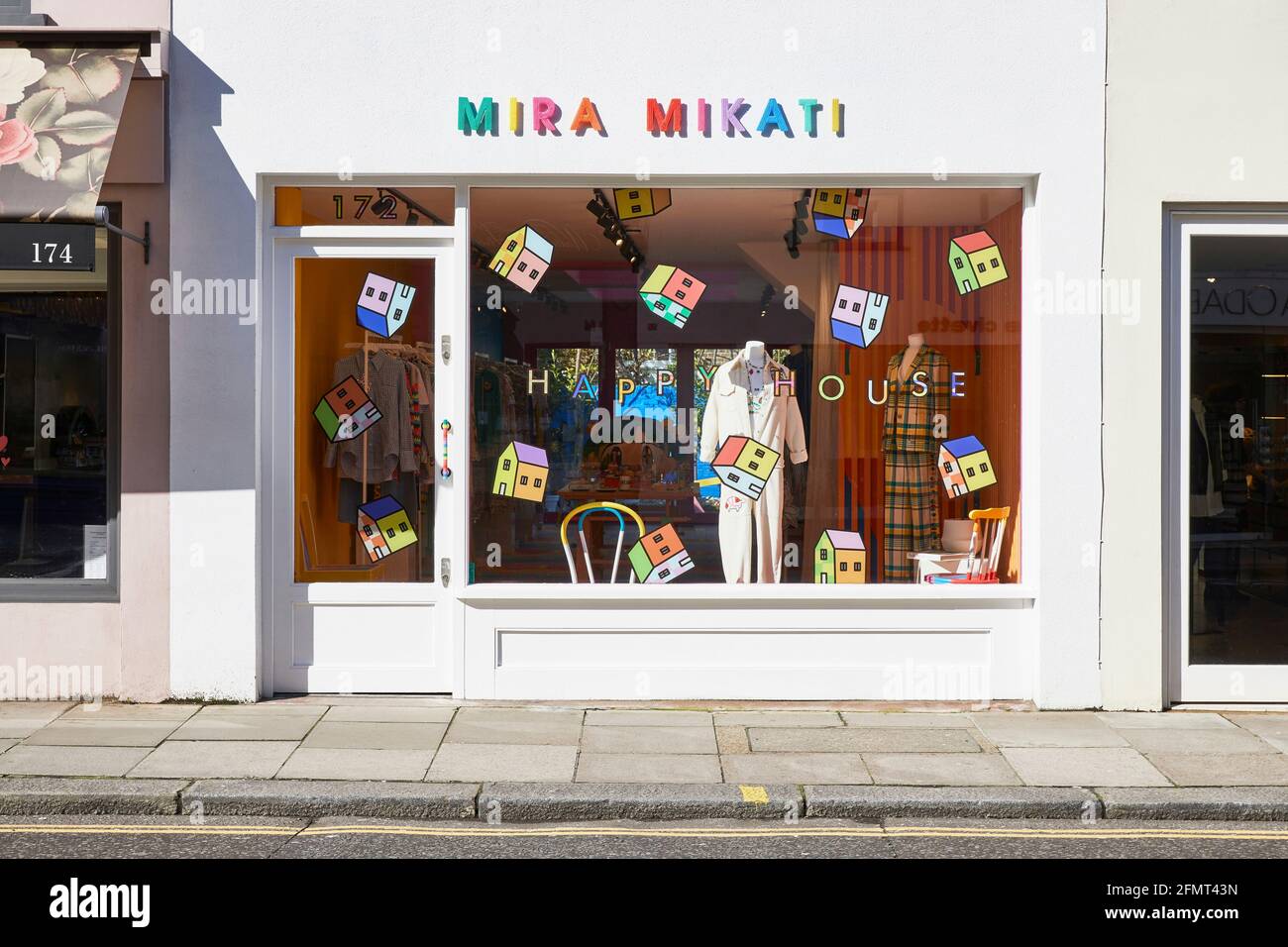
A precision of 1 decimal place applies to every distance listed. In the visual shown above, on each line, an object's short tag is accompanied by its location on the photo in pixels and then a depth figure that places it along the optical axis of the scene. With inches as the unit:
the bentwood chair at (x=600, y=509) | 319.6
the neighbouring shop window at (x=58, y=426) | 311.4
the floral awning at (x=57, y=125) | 272.1
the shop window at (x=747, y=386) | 314.7
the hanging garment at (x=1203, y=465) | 307.4
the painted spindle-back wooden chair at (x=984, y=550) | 318.0
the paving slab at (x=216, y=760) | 243.8
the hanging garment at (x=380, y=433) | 318.7
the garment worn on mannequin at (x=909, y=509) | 320.5
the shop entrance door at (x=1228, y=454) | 305.7
